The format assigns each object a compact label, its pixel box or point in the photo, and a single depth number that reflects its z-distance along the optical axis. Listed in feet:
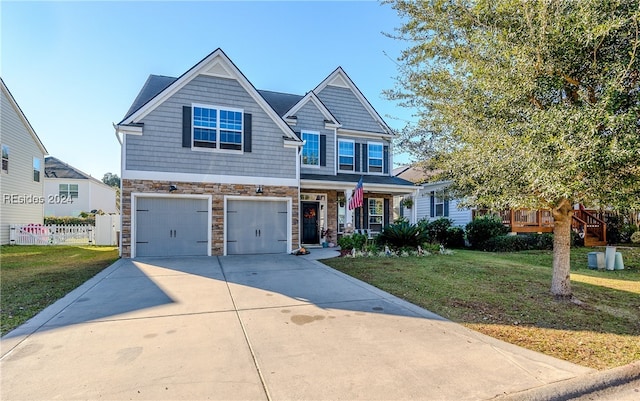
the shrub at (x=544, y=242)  49.73
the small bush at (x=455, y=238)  55.52
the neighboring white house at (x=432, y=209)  64.93
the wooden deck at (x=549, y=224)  53.78
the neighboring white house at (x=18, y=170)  52.90
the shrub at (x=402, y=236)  41.52
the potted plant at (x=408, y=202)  55.52
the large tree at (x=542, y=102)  14.94
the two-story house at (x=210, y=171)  36.45
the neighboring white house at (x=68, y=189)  91.45
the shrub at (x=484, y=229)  50.96
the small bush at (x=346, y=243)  42.57
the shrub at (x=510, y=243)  48.75
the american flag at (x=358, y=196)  40.86
